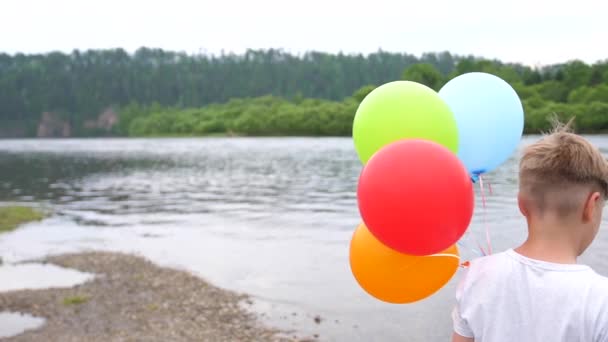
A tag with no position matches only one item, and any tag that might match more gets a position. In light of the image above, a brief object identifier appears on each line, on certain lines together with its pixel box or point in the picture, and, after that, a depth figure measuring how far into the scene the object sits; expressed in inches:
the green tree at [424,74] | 3159.0
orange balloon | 110.0
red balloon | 90.8
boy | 74.1
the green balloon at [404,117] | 108.4
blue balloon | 120.5
